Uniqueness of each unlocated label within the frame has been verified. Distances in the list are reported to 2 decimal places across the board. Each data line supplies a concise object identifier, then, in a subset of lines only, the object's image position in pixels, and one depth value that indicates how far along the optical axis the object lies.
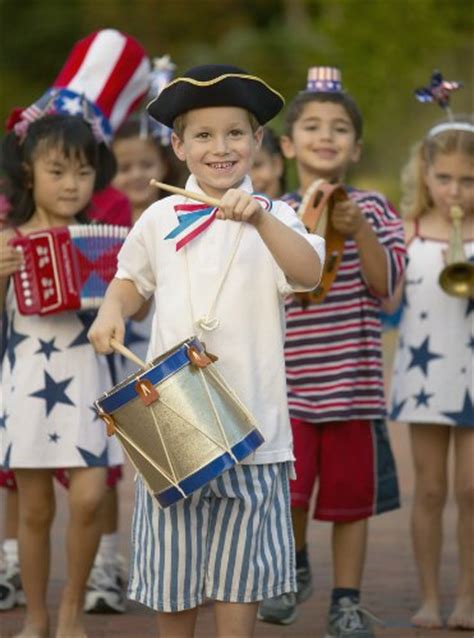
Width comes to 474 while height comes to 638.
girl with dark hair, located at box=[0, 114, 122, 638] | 11.23
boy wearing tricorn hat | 8.97
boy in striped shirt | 11.73
